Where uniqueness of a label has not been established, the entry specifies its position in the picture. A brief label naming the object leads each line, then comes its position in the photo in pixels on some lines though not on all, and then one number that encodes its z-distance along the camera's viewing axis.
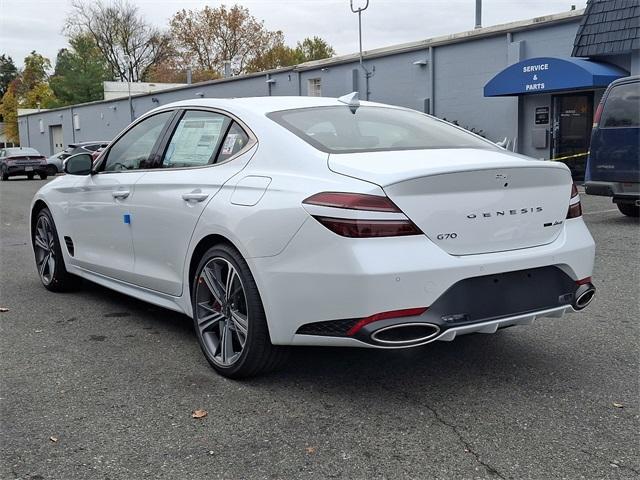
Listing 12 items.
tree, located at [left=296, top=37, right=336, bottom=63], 73.56
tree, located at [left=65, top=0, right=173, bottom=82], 65.62
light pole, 24.68
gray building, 16.52
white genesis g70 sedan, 3.15
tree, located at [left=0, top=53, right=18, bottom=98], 118.00
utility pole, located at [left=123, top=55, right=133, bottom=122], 64.93
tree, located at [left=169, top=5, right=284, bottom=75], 60.97
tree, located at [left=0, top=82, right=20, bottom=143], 83.26
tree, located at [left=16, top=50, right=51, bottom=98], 93.38
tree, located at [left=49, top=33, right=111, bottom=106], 61.44
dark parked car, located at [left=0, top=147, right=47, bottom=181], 30.19
